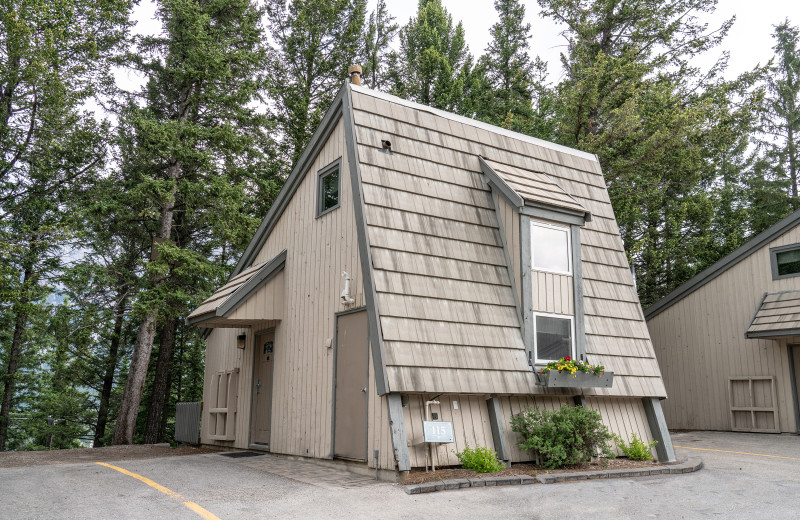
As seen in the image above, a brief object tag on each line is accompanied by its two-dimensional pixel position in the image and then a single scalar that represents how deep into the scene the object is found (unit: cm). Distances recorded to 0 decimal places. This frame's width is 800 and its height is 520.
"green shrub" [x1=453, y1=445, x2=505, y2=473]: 701
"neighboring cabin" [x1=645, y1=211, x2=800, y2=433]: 1370
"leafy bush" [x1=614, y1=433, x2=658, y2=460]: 861
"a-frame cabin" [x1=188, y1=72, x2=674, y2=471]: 735
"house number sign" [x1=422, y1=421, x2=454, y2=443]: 686
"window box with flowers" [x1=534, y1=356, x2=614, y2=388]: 788
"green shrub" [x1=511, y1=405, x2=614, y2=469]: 753
